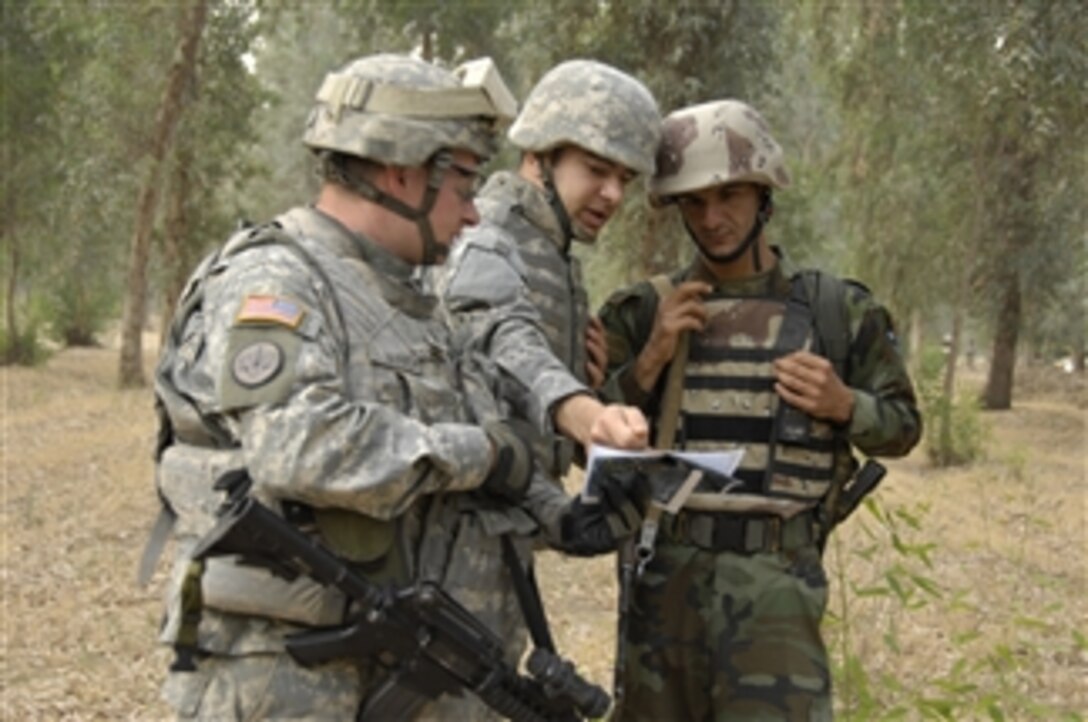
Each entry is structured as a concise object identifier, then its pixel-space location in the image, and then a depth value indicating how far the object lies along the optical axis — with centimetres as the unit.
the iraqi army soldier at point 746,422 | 300
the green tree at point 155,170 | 1750
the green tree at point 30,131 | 1978
